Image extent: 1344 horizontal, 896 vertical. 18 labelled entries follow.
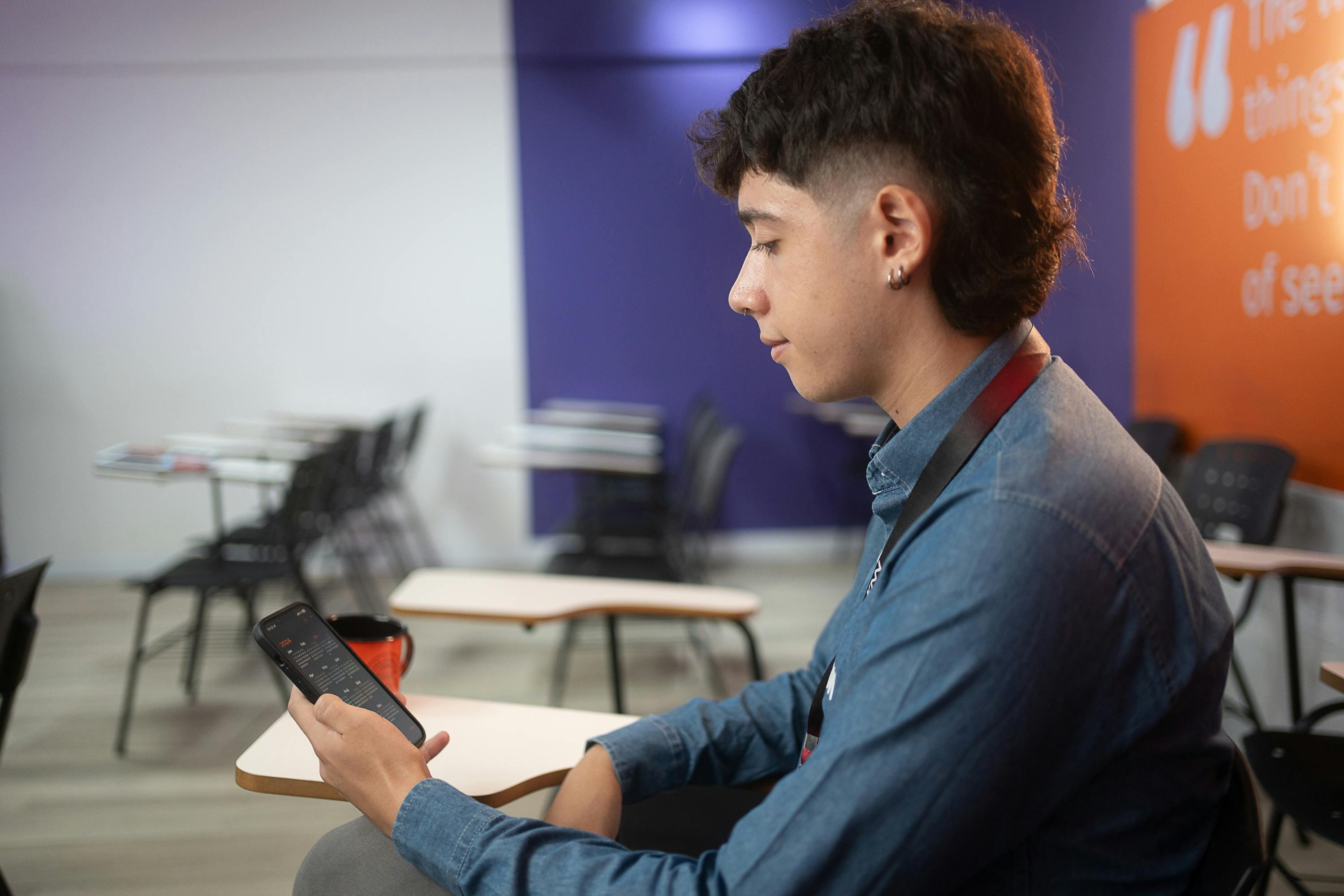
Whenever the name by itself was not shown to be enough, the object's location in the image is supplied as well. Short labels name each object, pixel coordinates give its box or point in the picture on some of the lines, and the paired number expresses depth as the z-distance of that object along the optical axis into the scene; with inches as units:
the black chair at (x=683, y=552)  121.3
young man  24.9
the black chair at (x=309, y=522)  129.0
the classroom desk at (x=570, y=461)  141.3
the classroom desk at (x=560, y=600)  68.1
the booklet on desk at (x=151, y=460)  131.5
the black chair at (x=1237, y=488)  103.6
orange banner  102.1
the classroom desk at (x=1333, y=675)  57.6
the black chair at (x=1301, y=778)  57.3
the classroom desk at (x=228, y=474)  129.1
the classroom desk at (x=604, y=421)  191.2
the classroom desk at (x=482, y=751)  39.7
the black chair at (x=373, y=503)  169.9
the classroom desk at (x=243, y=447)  153.3
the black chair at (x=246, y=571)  114.7
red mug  45.8
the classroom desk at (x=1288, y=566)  77.9
